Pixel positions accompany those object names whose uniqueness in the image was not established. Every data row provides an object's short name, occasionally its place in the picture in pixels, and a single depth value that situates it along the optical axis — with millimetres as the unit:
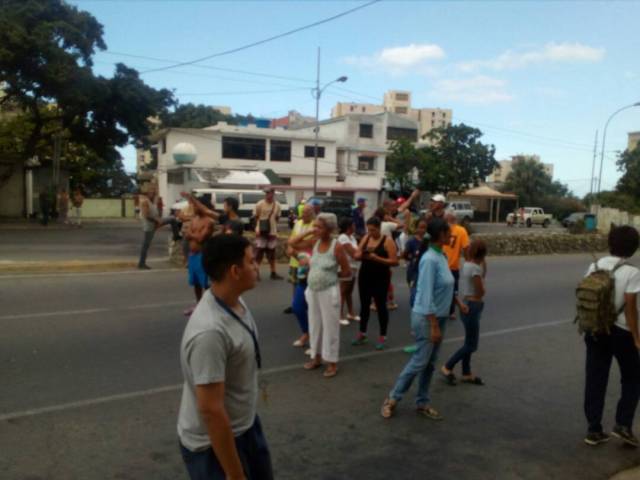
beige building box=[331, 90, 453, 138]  127750
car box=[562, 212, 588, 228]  45562
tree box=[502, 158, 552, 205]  59094
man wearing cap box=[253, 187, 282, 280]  10742
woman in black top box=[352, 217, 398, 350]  6527
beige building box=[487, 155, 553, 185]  61697
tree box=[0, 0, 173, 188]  21812
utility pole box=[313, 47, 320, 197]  34375
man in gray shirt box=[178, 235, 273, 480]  2018
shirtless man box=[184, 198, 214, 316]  7457
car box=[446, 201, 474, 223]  42500
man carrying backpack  3963
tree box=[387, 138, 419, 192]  42469
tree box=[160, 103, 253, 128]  57312
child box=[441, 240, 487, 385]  5375
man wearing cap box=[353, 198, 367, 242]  13430
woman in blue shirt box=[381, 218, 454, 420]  4457
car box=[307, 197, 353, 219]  33150
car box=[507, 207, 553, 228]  48812
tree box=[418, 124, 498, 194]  42375
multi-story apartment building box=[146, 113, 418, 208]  38438
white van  27859
